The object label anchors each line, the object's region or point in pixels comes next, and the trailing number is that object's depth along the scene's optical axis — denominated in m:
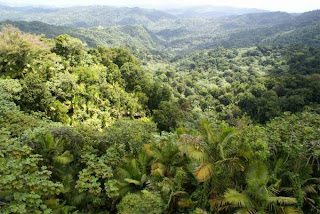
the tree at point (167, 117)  24.56
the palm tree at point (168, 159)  8.04
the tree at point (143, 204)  6.96
